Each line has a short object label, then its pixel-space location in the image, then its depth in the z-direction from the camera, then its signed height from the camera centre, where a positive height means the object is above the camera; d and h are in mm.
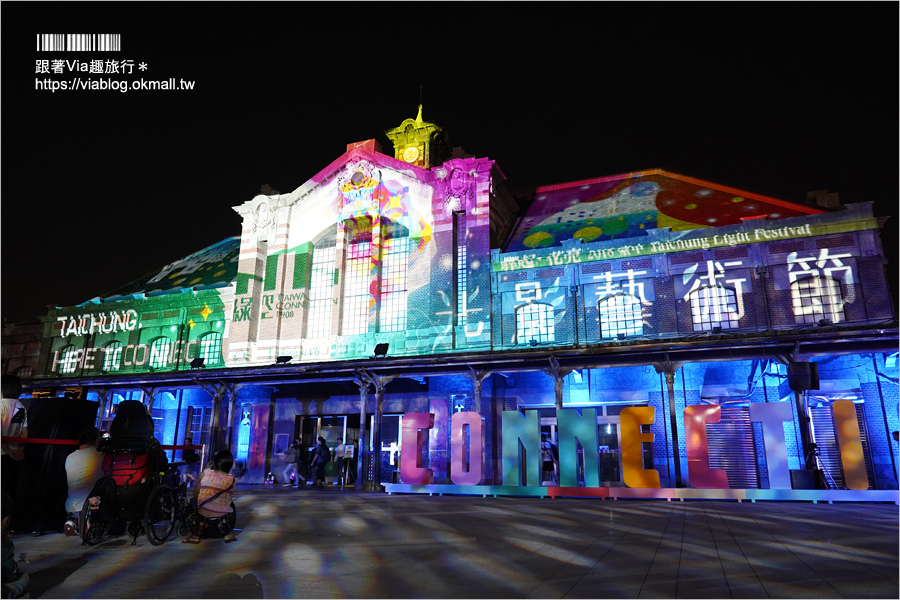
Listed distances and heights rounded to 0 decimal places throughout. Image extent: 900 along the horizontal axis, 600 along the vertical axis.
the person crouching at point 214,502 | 7815 -740
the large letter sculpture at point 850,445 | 13906 +112
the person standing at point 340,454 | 23086 -353
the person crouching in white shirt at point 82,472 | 7840 -371
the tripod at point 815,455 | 14862 -133
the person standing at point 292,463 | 22141 -698
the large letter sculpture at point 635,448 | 15586 -3
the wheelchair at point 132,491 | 7583 -605
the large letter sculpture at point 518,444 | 16531 +83
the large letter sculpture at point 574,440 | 15906 +196
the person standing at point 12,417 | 6682 +295
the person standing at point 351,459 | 22906 -514
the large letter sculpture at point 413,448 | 17969 -61
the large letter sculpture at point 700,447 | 14852 +38
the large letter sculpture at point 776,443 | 14562 +146
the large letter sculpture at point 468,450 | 17016 -104
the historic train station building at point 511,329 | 16906 +4470
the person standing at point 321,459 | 21406 -486
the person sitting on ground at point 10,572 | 4539 -987
